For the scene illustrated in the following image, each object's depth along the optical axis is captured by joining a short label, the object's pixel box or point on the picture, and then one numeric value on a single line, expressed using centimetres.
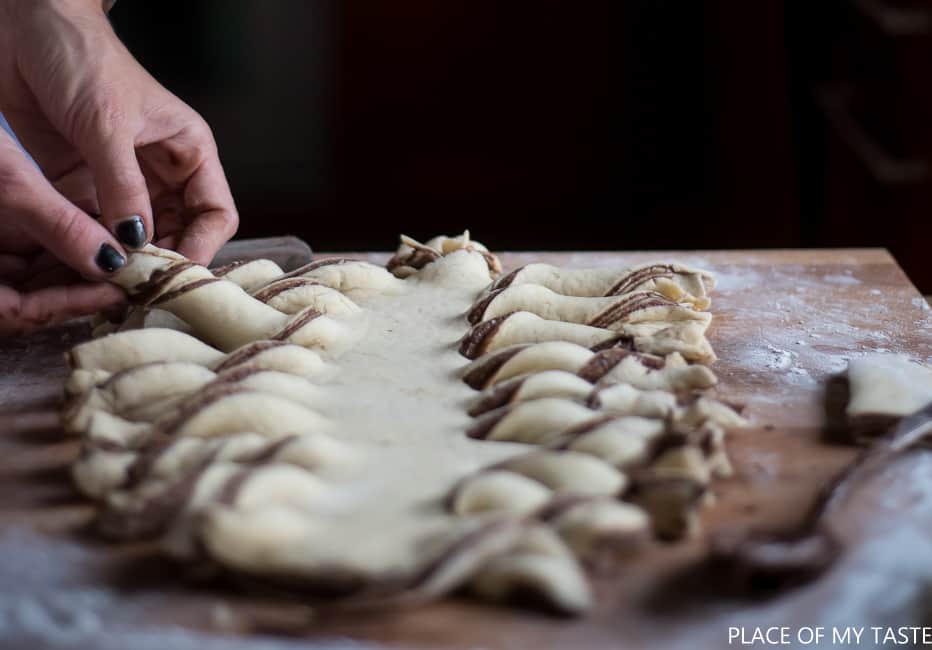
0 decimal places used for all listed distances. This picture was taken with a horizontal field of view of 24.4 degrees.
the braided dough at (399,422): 75
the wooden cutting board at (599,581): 74
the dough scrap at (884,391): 84
